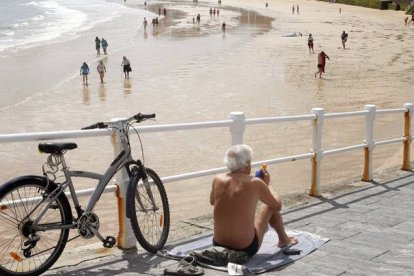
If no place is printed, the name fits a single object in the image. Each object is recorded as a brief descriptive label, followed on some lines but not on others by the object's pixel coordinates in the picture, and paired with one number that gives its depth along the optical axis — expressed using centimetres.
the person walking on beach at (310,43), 4256
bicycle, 464
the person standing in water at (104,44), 4309
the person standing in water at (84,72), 3027
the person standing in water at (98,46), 4298
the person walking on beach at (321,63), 3086
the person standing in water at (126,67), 3155
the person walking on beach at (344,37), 4625
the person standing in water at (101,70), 3075
